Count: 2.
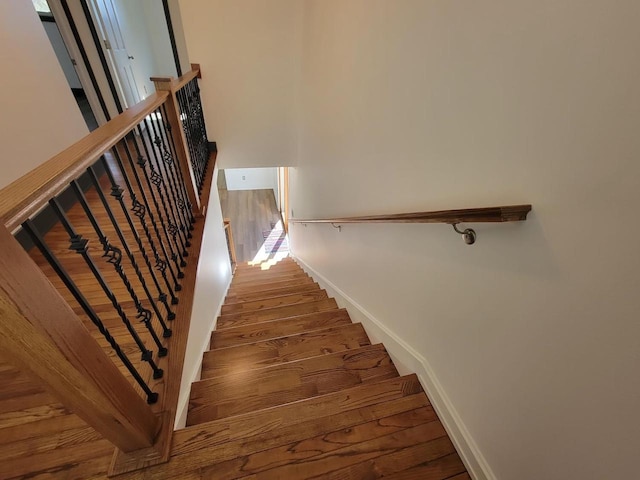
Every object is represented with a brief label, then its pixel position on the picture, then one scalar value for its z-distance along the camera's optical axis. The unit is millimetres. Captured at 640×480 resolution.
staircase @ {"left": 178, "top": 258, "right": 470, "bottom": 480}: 973
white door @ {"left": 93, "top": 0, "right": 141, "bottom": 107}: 2773
